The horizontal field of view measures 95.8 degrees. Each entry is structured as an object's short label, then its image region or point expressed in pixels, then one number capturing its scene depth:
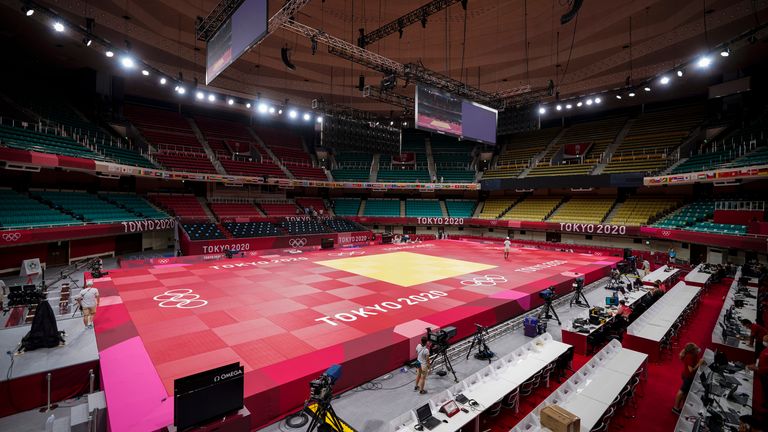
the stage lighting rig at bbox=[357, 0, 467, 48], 15.78
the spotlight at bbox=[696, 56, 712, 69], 16.09
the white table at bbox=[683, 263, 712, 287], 16.35
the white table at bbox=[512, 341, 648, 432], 5.98
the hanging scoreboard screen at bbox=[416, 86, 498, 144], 17.64
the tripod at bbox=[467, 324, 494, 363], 9.73
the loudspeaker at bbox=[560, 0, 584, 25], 11.27
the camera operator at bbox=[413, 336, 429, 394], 7.89
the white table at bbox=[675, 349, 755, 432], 6.07
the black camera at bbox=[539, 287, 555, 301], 12.50
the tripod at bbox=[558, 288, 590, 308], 14.72
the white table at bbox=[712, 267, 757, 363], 8.81
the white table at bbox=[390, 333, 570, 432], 5.94
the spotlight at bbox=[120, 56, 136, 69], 18.33
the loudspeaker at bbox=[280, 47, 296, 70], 18.95
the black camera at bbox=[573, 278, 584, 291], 14.68
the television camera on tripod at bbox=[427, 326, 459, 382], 8.35
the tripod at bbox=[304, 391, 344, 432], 5.69
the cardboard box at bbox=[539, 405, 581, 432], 5.33
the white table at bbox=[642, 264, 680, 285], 16.73
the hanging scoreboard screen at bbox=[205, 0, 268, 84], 9.09
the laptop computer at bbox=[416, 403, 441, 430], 5.78
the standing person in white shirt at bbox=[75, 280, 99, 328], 10.28
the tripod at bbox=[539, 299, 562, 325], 12.45
